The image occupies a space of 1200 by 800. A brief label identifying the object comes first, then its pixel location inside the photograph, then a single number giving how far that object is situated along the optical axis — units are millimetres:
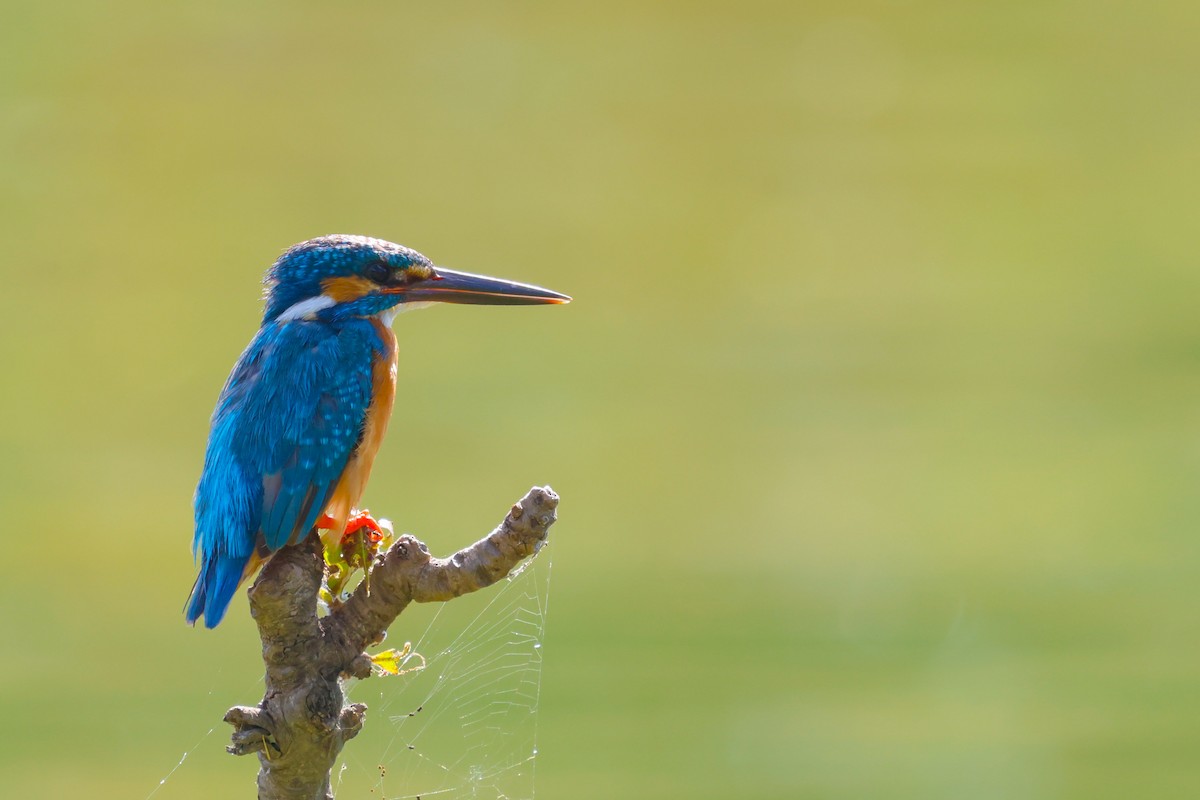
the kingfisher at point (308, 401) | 6392
